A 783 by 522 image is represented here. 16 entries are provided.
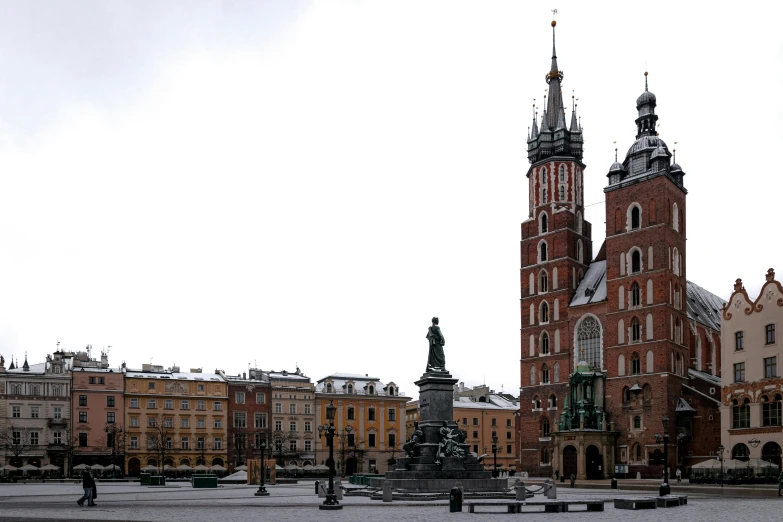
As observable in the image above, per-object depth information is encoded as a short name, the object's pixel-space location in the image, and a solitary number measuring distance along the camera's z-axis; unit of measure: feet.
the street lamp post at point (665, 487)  111.24
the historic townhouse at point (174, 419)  297.12
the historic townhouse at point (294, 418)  314.76
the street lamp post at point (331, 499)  97.69
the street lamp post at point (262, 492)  136.67
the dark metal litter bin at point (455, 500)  90.89
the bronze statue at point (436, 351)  139.85
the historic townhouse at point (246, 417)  310.04
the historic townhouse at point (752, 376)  191.72
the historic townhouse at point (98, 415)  290.76
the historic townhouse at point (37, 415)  281.74
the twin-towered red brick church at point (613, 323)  244.22
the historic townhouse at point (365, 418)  322.34
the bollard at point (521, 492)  110.52
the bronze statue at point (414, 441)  133.90
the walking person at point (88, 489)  104.37
